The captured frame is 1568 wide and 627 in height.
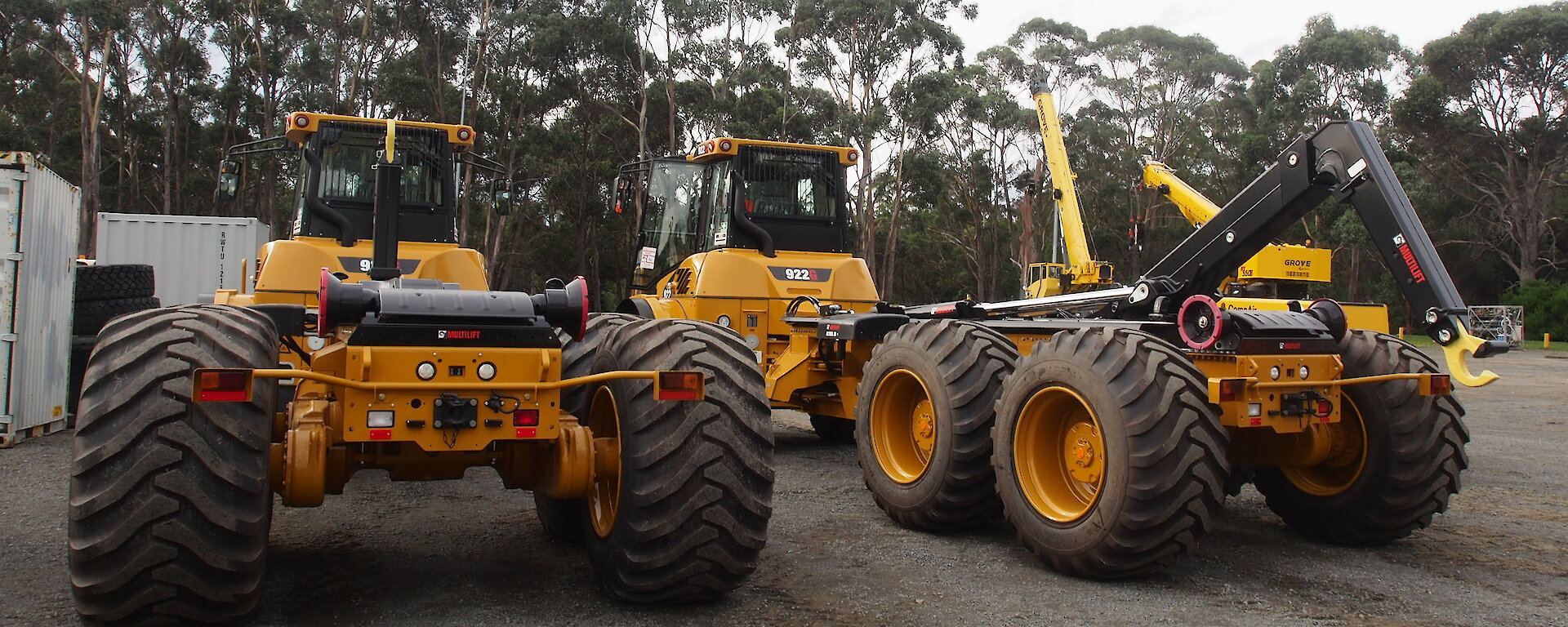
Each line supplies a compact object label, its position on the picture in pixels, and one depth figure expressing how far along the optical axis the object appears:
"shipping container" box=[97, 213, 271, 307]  16.91
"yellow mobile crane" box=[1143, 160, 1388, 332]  15.39
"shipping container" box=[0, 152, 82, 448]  9.52
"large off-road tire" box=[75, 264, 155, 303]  11.54
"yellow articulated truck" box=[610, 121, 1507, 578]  5.30
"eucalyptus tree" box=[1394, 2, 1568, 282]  41.09
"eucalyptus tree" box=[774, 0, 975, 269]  37.97
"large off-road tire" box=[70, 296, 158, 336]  11.56
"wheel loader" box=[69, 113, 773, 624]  3.85
